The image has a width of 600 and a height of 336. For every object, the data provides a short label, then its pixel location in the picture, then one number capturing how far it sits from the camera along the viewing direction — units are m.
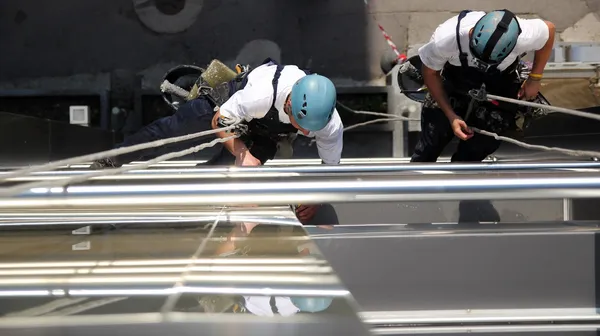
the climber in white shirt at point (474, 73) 12.37
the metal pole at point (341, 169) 10.30
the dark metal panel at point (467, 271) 11.53
